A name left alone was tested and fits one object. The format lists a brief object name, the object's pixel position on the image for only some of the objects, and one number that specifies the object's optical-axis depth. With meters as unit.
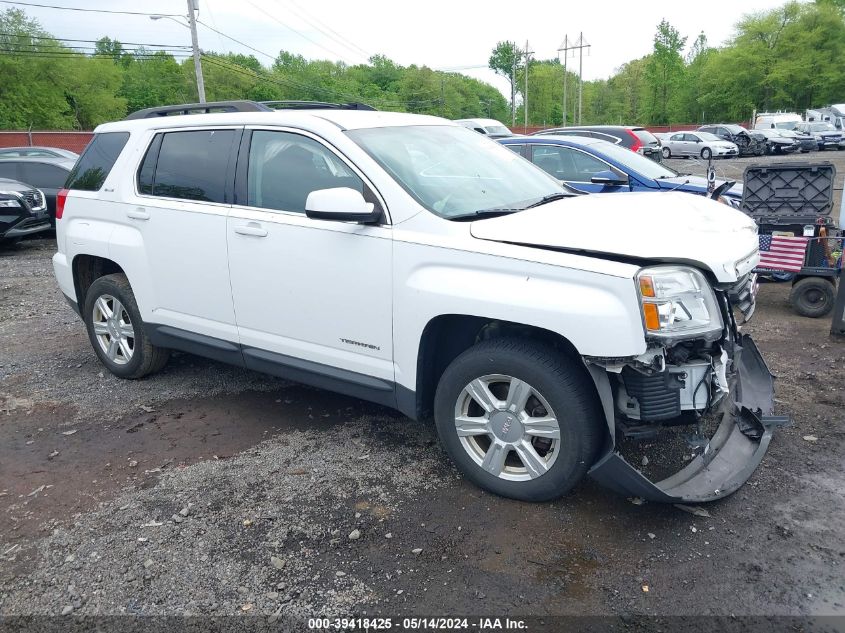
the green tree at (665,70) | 67.56
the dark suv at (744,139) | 32.94
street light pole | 31.46
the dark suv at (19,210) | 11.22
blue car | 8.45
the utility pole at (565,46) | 54.44
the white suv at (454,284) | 3.00
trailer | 6.52
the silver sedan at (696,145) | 31.00
